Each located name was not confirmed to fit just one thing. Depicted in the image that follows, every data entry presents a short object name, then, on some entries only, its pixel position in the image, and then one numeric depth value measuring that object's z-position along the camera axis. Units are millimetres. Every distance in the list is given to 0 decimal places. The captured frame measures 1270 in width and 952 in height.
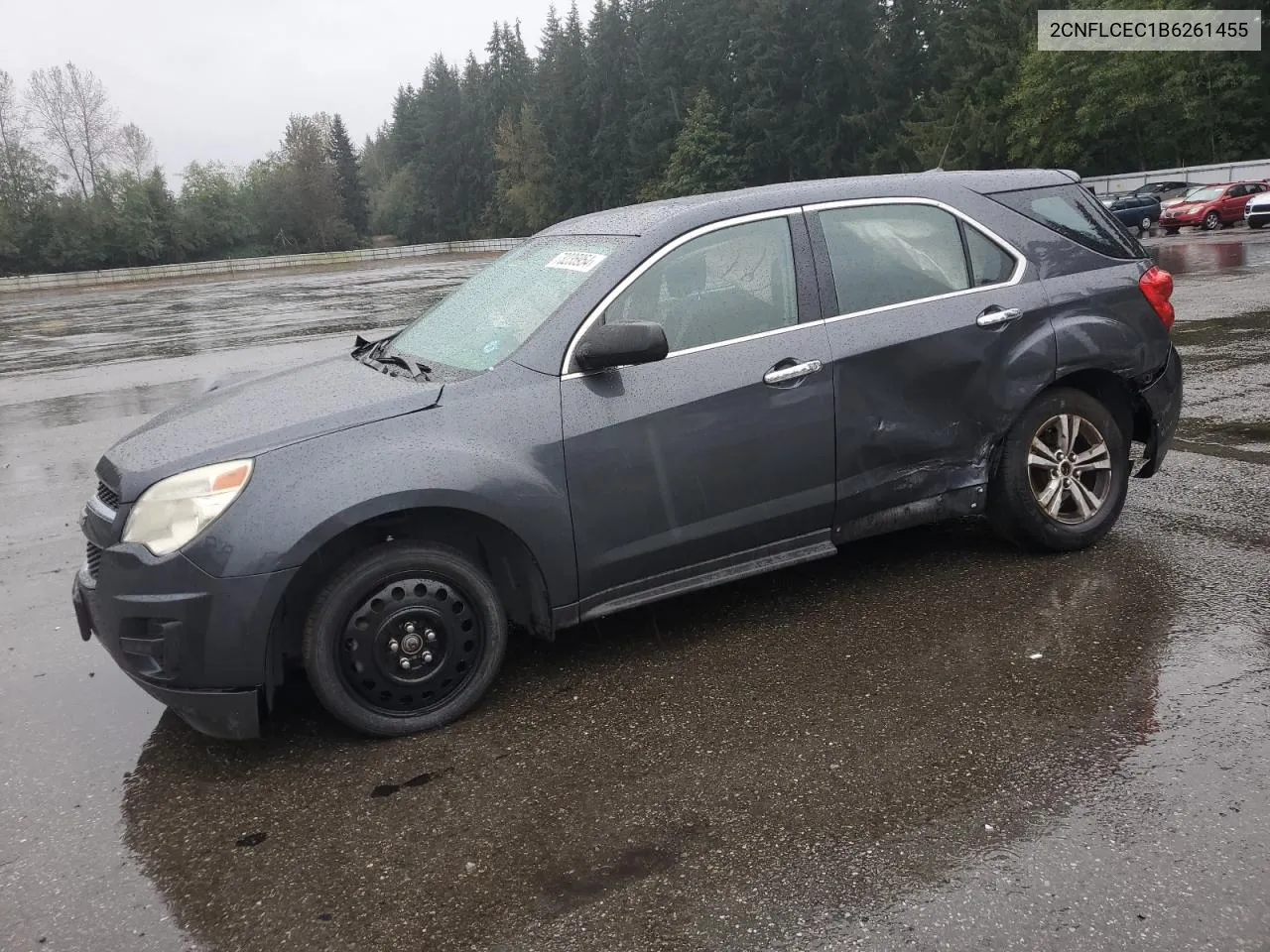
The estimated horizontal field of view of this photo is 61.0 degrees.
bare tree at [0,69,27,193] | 79562
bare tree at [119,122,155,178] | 93375
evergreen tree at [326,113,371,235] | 111625
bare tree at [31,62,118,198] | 90062
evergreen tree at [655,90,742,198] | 75812
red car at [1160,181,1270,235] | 32531
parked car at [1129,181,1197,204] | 35812
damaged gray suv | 3572
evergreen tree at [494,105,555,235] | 99250
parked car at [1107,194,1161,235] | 34531
